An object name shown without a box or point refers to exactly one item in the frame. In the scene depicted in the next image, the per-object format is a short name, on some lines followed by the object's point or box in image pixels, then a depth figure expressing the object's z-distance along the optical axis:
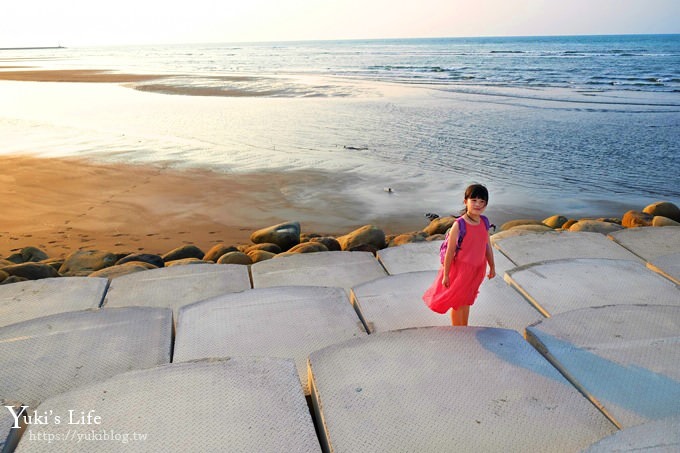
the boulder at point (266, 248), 5.88
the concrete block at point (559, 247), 4.70
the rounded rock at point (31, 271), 5.08
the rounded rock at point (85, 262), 5.41
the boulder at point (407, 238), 6.11
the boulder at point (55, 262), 5.63
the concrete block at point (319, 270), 4.36
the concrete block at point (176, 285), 4.02
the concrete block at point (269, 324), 3.04
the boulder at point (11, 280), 4.78
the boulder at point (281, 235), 6.14
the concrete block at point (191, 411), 2.12
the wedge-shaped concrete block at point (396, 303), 3.36
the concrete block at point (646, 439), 1.97
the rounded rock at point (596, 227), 5.94
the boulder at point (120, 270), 4.89
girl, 3.11
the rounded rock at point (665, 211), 6.79
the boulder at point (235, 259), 5.33
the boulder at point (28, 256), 5.81
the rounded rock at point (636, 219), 6.48
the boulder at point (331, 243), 5.90
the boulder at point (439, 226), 6.50
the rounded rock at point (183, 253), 5.75
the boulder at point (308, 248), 5.42
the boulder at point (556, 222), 6.70
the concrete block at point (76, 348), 2.76
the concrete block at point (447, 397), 2.18
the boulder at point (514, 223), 6.49
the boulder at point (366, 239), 5.91
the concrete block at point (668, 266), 3.97
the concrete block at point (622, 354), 2.38
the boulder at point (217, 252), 5.67
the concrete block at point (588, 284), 3.56
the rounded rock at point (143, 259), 5.50
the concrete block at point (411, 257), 4.63
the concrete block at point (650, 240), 4.78
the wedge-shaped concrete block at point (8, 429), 2.14
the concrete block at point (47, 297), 3.78
